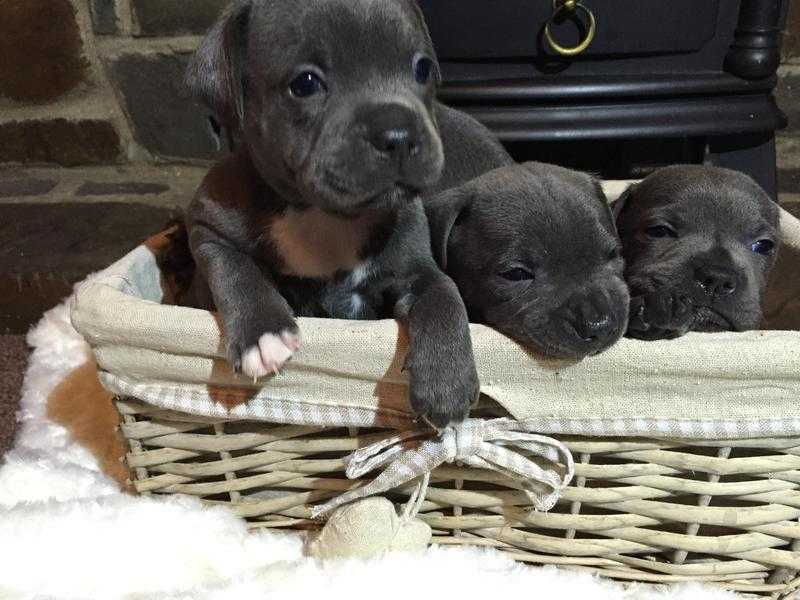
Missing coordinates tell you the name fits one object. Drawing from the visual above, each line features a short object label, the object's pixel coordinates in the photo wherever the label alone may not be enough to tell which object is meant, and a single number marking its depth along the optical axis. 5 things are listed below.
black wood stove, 0.55
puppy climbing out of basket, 0.33
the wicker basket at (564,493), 0.33
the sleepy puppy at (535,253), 0.34
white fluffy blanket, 0.35
